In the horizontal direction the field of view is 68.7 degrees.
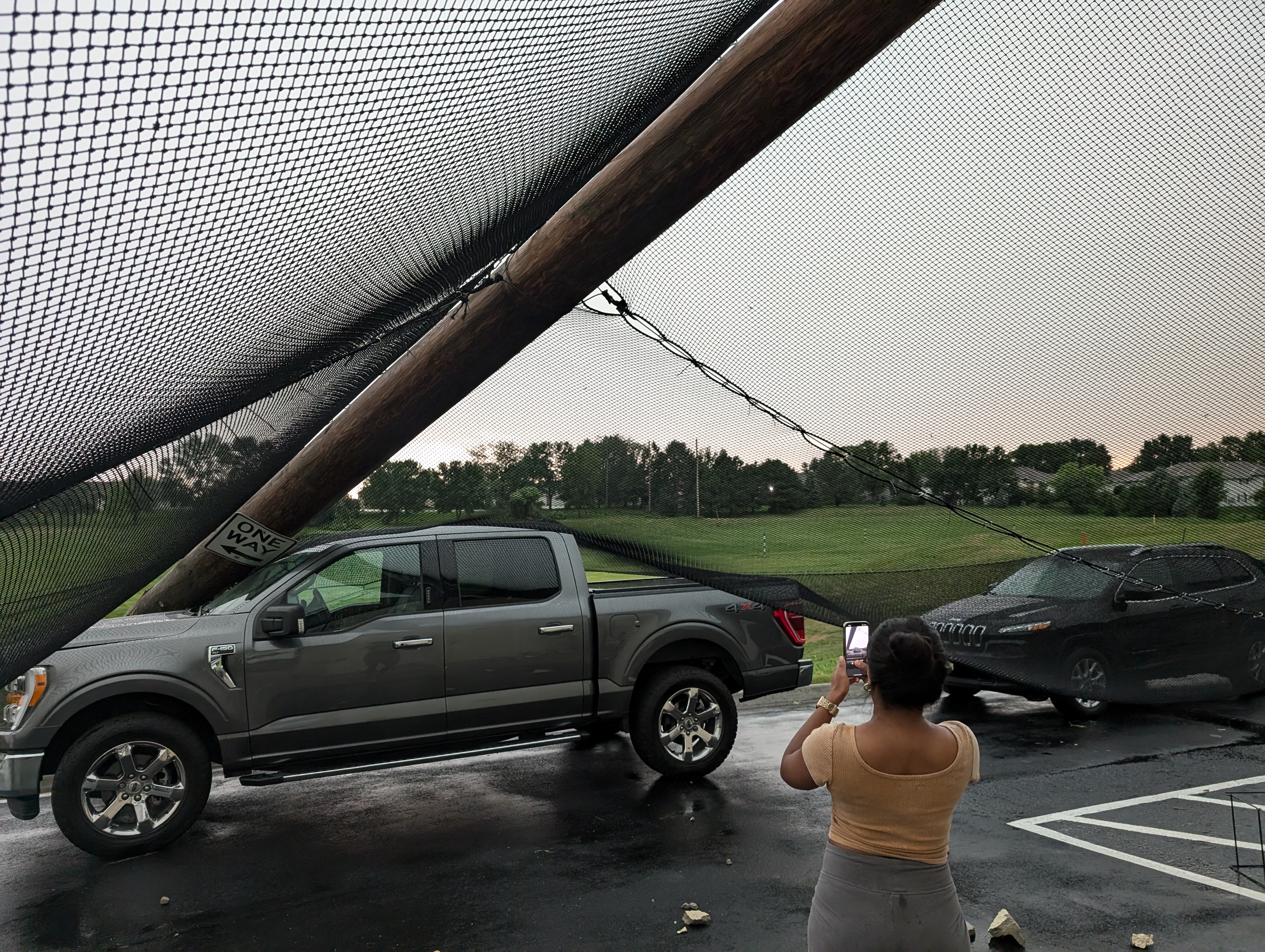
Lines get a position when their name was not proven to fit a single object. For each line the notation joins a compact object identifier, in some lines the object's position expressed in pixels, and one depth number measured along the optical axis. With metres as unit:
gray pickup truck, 5.68
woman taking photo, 2.28
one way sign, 5.53
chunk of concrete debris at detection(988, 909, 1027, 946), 4.14
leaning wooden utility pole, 3.03
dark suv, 7.41
